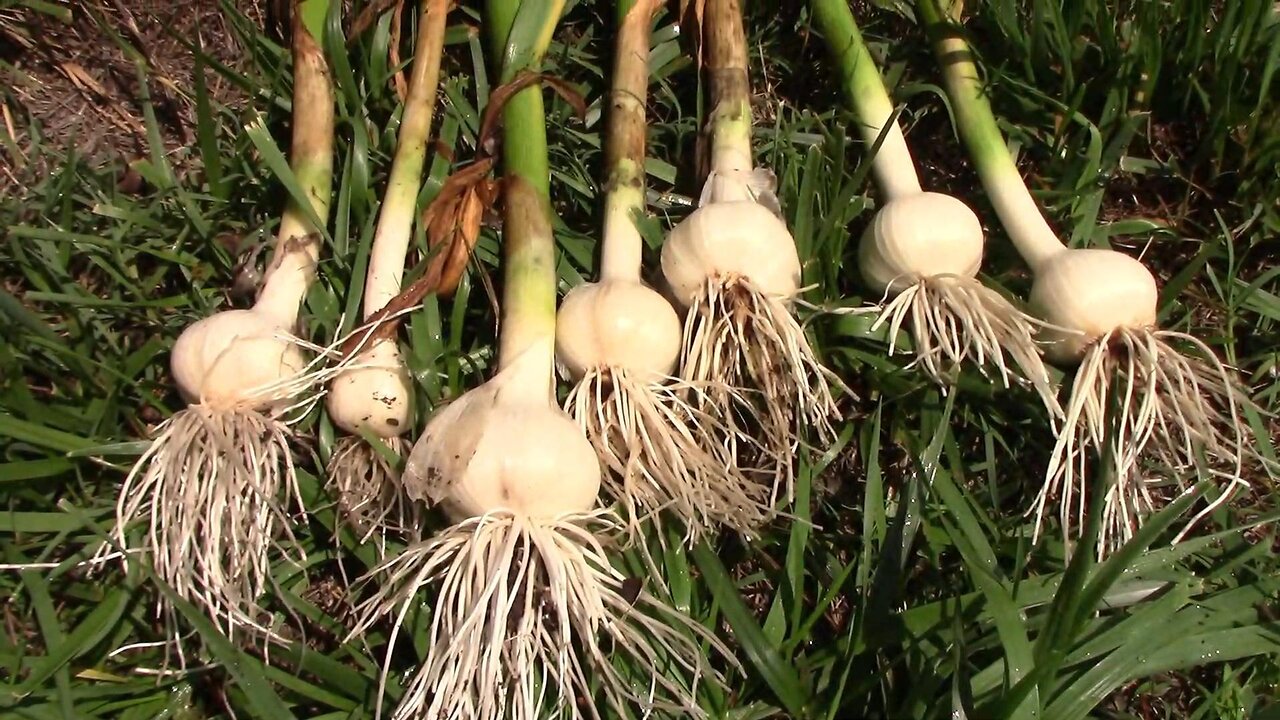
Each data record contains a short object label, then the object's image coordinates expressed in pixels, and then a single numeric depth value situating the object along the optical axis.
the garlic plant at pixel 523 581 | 0.44
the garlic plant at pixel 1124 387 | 0.47
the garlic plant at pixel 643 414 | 0.47
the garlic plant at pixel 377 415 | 0.48
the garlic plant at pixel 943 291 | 0.49
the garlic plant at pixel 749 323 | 0.49
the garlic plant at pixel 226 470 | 0.46
